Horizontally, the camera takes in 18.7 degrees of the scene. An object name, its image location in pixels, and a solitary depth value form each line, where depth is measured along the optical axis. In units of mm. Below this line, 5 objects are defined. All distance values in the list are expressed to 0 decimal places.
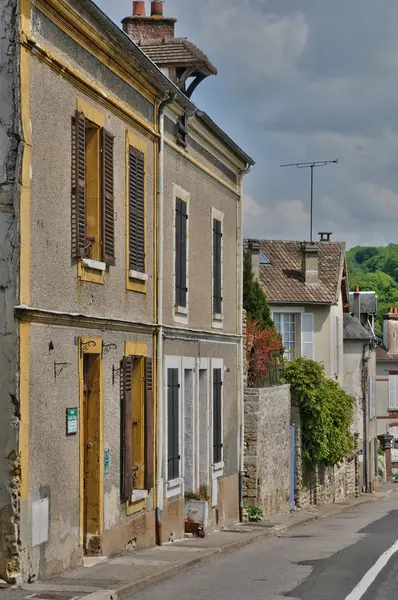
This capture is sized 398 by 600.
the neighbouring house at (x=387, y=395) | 66125
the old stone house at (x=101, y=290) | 11941
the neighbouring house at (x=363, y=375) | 48000
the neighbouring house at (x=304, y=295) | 40469
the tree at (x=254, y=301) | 34719
